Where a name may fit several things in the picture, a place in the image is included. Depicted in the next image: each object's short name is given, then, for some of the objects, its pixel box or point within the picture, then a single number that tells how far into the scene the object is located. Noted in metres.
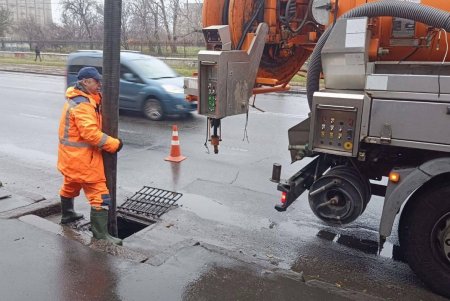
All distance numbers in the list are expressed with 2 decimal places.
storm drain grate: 5.49
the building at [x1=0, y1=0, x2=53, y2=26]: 91.72
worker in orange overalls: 4.22
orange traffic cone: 8.30
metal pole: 4.12
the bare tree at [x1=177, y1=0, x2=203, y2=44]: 42.65
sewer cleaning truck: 3.53
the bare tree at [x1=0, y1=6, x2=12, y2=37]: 58.59
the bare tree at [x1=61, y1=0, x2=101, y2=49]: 52.12
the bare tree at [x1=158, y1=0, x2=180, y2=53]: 45.03
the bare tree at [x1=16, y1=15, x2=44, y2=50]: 57.47
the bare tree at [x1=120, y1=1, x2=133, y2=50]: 45.58
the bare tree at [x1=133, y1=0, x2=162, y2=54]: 46.09
